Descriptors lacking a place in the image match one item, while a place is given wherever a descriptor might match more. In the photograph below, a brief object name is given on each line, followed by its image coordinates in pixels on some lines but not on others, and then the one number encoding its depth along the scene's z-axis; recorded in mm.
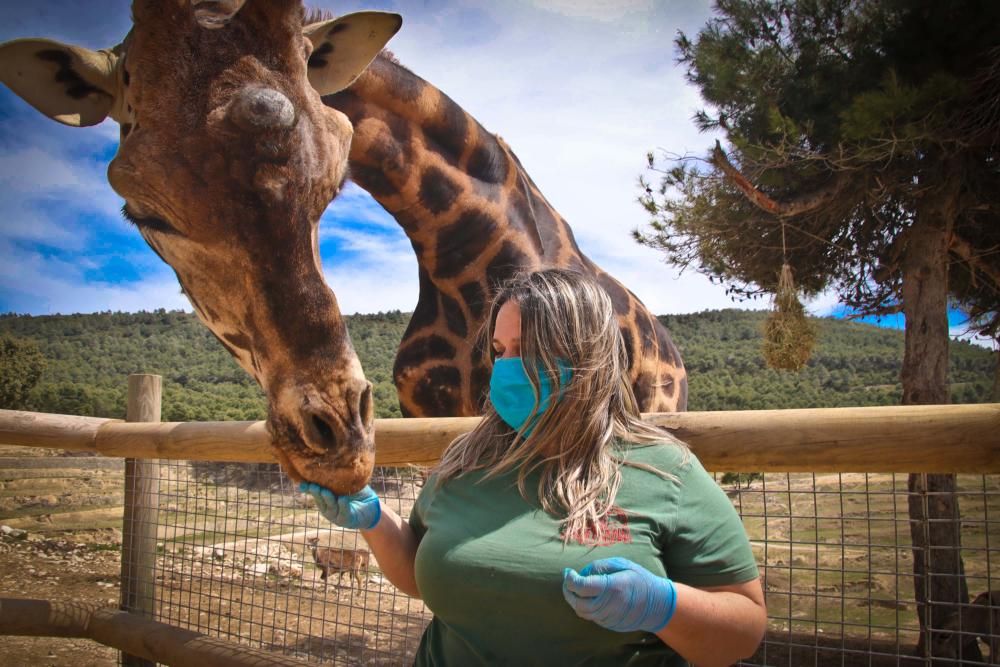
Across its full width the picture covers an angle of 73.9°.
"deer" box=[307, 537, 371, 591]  6441
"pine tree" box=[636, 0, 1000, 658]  4594
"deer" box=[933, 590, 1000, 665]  4035
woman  1066
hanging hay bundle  5898
